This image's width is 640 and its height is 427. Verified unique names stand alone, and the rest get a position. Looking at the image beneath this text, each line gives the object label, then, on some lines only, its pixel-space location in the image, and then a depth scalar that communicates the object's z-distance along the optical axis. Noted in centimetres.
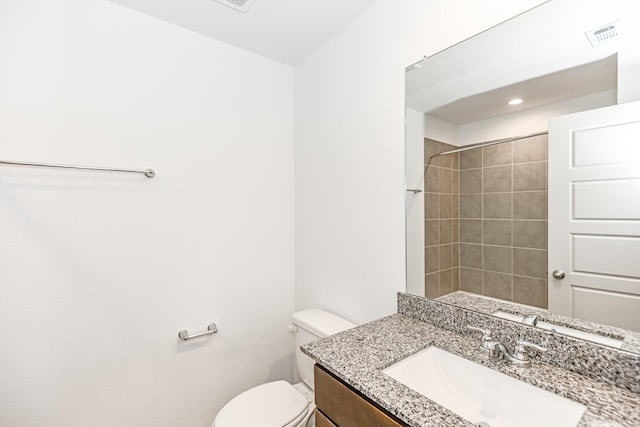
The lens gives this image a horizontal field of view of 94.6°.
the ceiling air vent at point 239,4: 134
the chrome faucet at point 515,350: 85
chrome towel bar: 109
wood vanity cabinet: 73
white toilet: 123
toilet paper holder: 150
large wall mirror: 79
